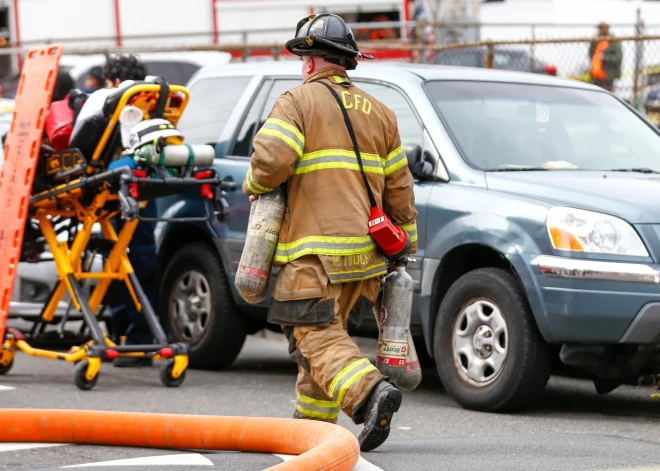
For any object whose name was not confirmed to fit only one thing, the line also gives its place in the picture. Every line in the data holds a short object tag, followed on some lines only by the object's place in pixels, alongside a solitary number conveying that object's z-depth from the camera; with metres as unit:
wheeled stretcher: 15.64
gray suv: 13.34
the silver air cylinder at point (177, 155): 15.43
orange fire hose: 10.84
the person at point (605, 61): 28.05
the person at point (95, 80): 19.70
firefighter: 11.06
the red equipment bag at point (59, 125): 16.23
